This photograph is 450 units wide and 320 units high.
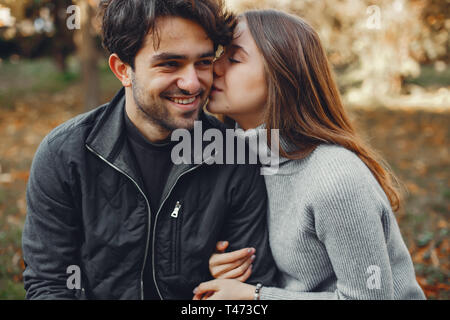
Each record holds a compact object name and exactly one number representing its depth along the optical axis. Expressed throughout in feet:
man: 4.51
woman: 4.29
